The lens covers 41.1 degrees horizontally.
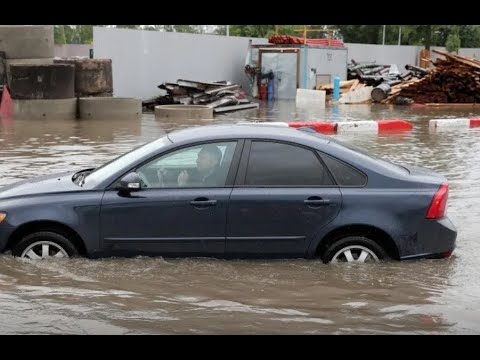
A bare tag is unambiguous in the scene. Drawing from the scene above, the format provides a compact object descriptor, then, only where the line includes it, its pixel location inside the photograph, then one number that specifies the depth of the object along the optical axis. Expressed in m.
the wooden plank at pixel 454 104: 28.53
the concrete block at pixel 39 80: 18.67
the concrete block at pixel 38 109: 18.86
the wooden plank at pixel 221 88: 24.56
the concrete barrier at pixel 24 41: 19.38
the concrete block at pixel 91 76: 20.08
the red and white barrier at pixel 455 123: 18.88
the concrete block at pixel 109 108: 19.62
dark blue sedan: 5.73
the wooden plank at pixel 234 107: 23.33
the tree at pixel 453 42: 55.69
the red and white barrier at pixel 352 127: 17.42
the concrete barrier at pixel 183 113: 21.34
